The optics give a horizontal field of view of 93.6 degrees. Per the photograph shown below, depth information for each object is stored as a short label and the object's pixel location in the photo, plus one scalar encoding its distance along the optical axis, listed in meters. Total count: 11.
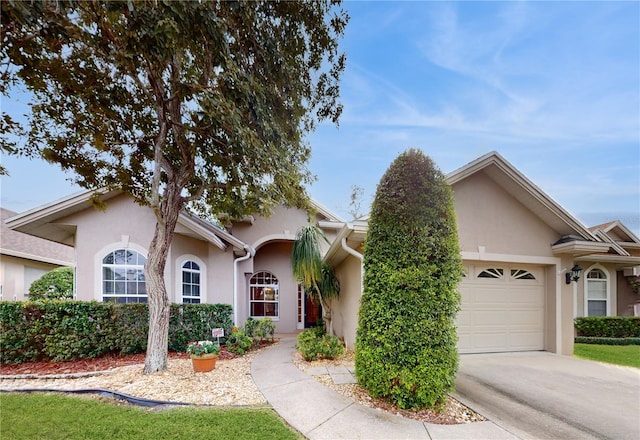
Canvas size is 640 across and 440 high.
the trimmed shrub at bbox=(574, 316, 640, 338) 11.23
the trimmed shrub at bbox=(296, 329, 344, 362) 7.12
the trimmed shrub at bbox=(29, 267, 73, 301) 13.27
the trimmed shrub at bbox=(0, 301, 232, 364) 7.31
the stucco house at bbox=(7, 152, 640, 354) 7.86
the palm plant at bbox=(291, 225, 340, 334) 8.85
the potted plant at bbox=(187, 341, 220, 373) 6.17
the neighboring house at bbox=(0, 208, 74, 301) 14.08
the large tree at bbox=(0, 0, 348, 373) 4.80
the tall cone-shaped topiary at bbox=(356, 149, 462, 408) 4.43
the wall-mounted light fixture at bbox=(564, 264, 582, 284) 8.16
